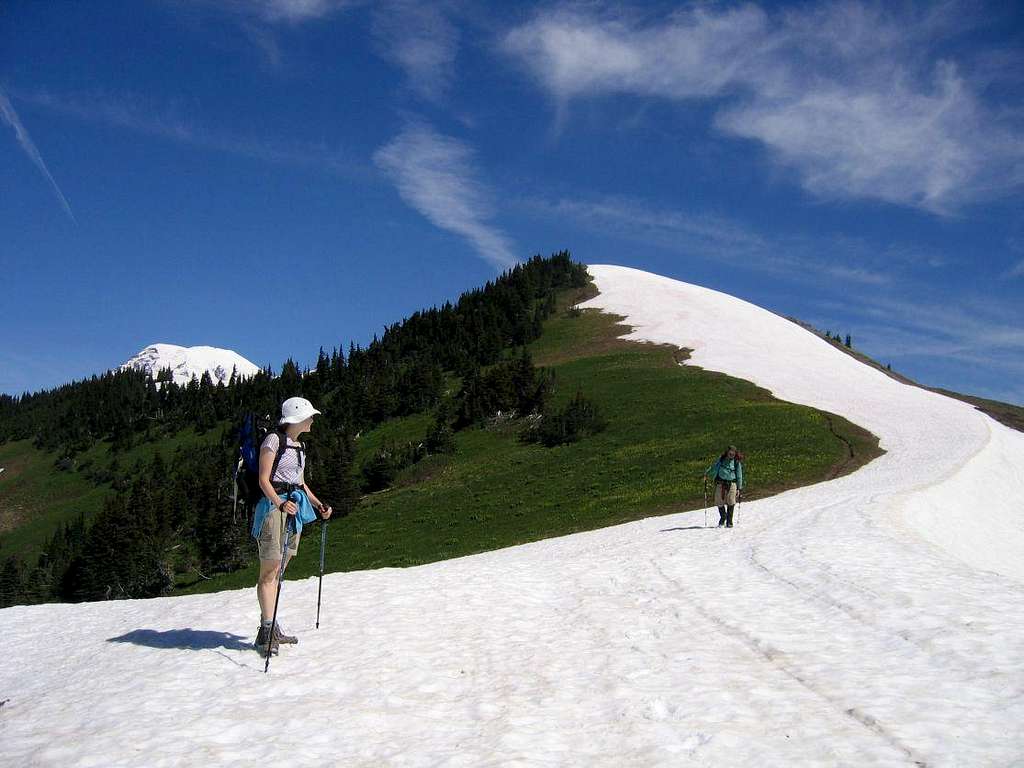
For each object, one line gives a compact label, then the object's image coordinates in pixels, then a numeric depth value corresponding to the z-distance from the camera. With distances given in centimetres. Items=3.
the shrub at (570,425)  5591
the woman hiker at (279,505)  924
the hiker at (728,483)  2458
